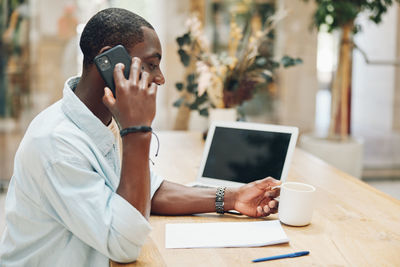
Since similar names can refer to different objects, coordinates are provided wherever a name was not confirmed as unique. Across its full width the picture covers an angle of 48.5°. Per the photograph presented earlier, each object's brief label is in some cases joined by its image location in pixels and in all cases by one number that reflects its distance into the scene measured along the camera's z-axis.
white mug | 1.21
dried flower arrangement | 2.30
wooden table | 1.00
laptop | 1.48
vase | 2.39
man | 0.92
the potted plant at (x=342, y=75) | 3.32
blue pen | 1.00
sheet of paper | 1.08
